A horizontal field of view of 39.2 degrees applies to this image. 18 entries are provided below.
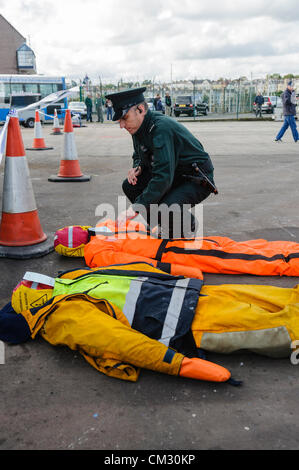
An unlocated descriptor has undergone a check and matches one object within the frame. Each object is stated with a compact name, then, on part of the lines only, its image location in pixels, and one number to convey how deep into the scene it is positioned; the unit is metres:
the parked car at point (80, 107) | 32.38
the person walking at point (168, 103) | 30.08
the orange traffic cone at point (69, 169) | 7.18
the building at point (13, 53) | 49.69
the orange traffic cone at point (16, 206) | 3.78
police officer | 3.48
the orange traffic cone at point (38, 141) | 12.08
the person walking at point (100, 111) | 26.67
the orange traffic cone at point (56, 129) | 17.73
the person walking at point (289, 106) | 12.95
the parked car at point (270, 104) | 35.53
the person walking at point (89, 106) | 27.20
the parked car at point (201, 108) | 33.91
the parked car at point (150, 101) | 34.62
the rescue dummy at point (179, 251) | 3.44
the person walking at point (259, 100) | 27.66
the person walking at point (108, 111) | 29.26
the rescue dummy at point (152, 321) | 2.15
